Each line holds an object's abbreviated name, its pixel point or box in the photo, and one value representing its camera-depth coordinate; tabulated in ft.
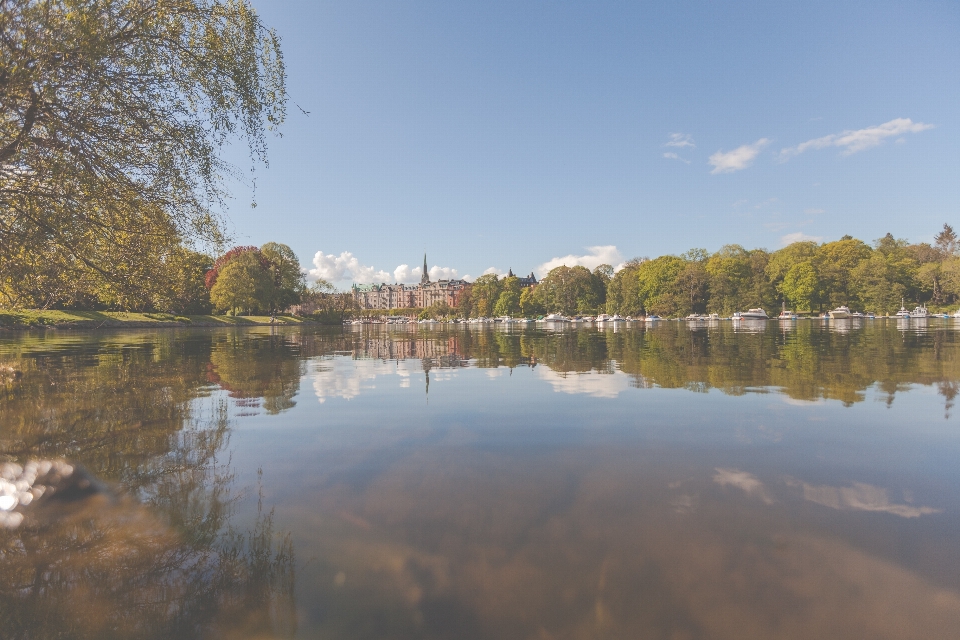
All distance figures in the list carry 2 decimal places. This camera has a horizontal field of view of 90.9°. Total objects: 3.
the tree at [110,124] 30.58
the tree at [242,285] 343.05
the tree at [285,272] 412.36
